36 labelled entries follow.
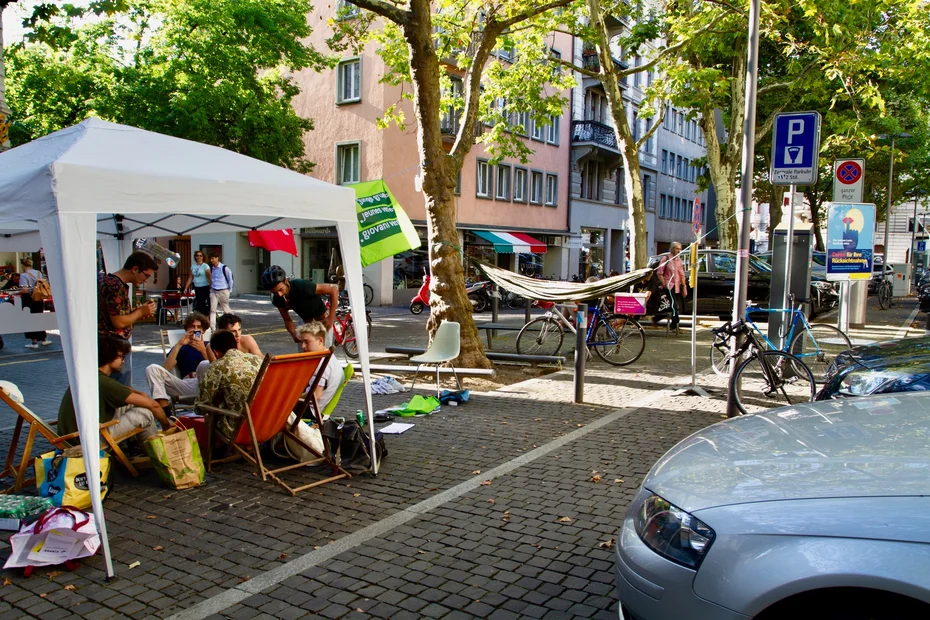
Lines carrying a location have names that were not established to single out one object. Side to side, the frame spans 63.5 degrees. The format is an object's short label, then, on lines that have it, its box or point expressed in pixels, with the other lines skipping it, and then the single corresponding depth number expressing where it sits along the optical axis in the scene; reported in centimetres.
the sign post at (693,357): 919
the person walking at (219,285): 1708
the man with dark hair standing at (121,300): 611
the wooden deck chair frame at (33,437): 498
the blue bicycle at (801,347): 936
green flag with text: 973
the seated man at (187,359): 647
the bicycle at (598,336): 1170
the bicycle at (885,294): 2673
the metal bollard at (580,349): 856
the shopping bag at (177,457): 527
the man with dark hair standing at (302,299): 876
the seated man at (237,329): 698
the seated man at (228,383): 549
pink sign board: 1141
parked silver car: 220
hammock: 1066
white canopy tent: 392
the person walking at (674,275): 1478
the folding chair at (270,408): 523
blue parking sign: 831
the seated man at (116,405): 516
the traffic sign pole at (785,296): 958
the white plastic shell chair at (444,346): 883
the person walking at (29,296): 1286
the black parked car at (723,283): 1828
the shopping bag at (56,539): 395
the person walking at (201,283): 1750
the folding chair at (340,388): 677
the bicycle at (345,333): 1279
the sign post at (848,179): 1392
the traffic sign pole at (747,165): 827
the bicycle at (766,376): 815
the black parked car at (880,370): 594
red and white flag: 1379
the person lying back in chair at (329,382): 672
